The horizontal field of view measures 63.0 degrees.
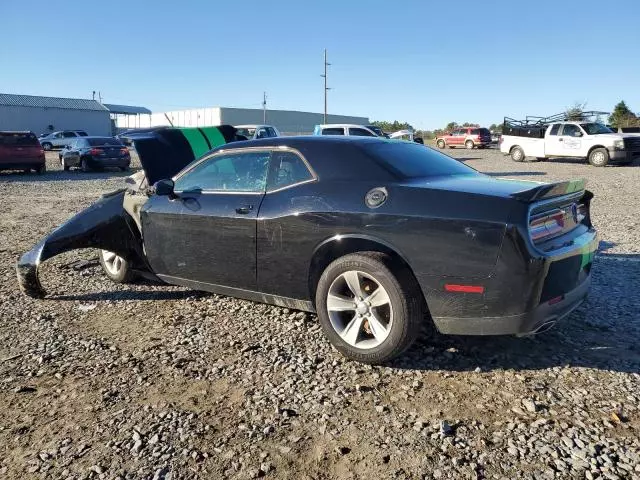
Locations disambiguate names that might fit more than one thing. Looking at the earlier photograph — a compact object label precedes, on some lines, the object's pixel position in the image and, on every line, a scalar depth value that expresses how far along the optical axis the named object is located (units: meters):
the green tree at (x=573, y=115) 26.80
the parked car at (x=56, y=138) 37.12
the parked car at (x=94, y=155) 21.00
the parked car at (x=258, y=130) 20.82
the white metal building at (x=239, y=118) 68.62
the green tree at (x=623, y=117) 39.81
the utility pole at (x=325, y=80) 51.53
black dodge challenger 3.07
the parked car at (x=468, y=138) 38.59
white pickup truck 20.42
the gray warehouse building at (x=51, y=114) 53.22
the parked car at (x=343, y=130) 18.95
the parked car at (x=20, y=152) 19.00
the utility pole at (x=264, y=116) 68.07
